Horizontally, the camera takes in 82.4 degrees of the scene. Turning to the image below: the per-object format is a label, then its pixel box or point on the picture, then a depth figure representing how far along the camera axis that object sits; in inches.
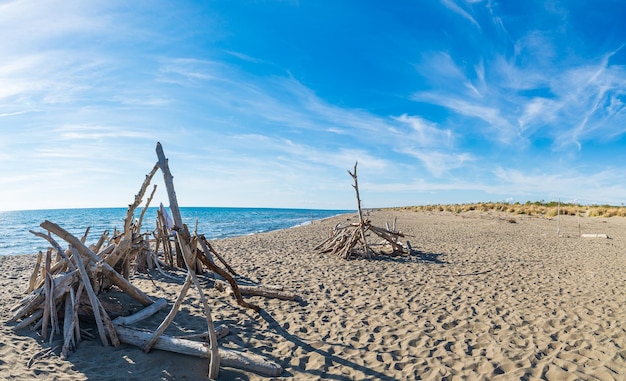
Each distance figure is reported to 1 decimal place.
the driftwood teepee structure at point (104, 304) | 157.4
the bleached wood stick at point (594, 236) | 644.7
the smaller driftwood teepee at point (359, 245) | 446.5
